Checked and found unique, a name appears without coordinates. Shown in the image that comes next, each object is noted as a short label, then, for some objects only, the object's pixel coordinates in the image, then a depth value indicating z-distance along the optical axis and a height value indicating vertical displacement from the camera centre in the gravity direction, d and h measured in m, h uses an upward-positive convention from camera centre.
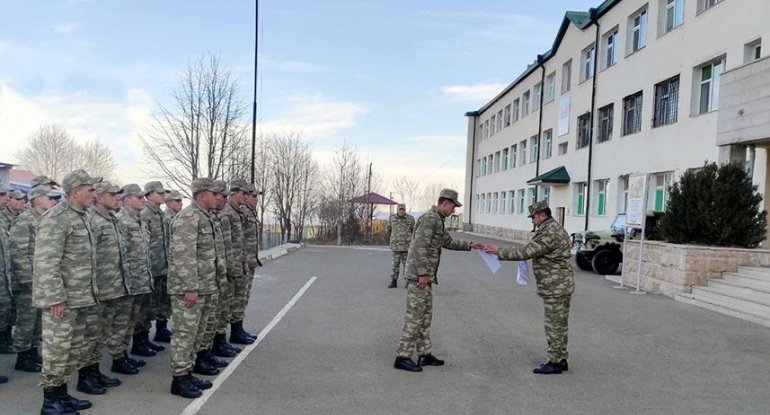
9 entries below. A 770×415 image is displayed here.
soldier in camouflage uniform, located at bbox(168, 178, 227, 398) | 5.27 -0.77
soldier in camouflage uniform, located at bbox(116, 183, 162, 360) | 6.21 -0.75
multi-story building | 17.12 +4.96
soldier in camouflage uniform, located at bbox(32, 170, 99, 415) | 4.72 -0.81
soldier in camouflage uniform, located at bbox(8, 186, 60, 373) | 6.00 -0.99
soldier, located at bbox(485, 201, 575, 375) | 6.36 -0.71
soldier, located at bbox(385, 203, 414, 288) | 13.05 -0.62
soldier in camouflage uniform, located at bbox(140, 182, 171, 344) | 7.00 -0.62
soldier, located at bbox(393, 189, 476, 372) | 6.34 -0.77
